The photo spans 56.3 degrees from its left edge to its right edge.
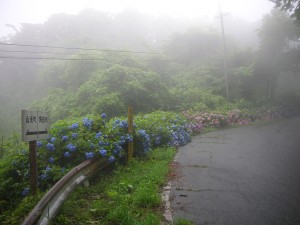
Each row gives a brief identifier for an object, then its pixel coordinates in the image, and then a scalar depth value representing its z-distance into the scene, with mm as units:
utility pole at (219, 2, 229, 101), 28588
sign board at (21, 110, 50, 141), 4793
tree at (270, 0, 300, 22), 13683
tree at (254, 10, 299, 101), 30297
